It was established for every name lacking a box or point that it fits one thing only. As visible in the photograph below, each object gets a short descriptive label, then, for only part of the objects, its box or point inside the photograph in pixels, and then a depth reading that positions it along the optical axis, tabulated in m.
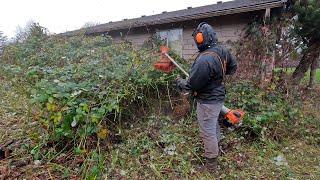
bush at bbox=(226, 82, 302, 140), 2.94
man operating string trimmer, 2.21
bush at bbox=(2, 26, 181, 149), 2.36
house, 4.88
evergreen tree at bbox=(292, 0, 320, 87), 4.40
